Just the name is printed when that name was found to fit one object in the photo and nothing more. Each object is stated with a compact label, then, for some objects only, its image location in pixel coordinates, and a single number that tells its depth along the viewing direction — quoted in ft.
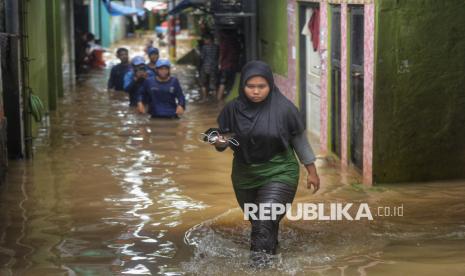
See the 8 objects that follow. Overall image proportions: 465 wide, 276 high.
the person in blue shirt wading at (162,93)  49.85
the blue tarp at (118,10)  114.94
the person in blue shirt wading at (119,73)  70.90
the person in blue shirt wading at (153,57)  61.98
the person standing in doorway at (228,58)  67.31
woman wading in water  24.02
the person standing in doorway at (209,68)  69.05
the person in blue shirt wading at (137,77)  58.44
